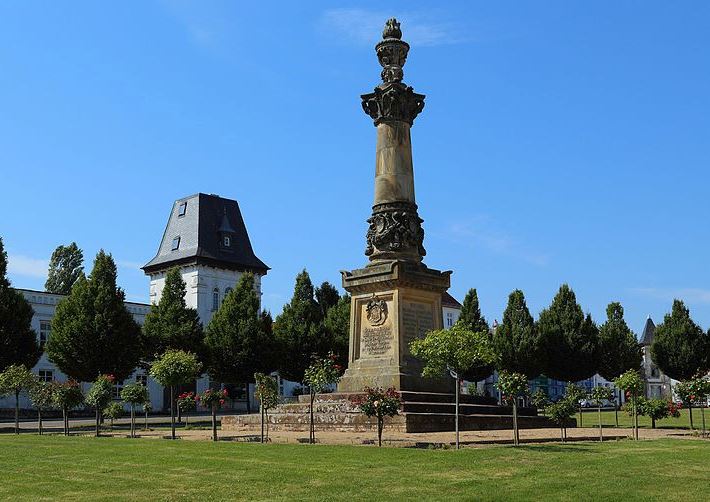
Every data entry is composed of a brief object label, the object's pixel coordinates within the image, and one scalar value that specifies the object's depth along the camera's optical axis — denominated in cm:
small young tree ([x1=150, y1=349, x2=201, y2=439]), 2788
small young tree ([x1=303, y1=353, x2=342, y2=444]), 2344
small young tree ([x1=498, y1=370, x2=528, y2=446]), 2123
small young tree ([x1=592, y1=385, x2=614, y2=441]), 2550
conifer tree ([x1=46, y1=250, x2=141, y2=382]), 5228
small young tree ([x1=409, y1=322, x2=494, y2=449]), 1966
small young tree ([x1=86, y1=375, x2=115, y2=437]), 3088
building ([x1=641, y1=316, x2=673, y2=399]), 12494
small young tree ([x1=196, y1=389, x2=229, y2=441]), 2589
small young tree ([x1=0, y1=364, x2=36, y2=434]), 3466
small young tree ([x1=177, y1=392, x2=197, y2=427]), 2925
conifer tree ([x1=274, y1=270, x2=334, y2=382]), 6316
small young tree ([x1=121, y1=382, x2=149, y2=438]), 3189
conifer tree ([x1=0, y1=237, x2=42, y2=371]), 5019
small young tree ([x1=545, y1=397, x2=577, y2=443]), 2341
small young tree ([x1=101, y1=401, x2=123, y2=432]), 3528
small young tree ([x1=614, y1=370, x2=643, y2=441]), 2650
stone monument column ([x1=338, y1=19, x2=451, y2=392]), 2878
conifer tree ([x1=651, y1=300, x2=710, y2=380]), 5681
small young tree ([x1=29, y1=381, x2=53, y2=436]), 3334
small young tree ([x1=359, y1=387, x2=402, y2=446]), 2045
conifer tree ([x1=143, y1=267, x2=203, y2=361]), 6122
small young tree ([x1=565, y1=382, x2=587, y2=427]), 2402
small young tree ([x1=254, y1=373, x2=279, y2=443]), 2450
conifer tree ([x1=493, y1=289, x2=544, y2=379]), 6019
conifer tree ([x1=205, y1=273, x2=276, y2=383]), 6131
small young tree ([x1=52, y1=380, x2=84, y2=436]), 3167
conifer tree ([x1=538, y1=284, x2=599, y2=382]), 5991
